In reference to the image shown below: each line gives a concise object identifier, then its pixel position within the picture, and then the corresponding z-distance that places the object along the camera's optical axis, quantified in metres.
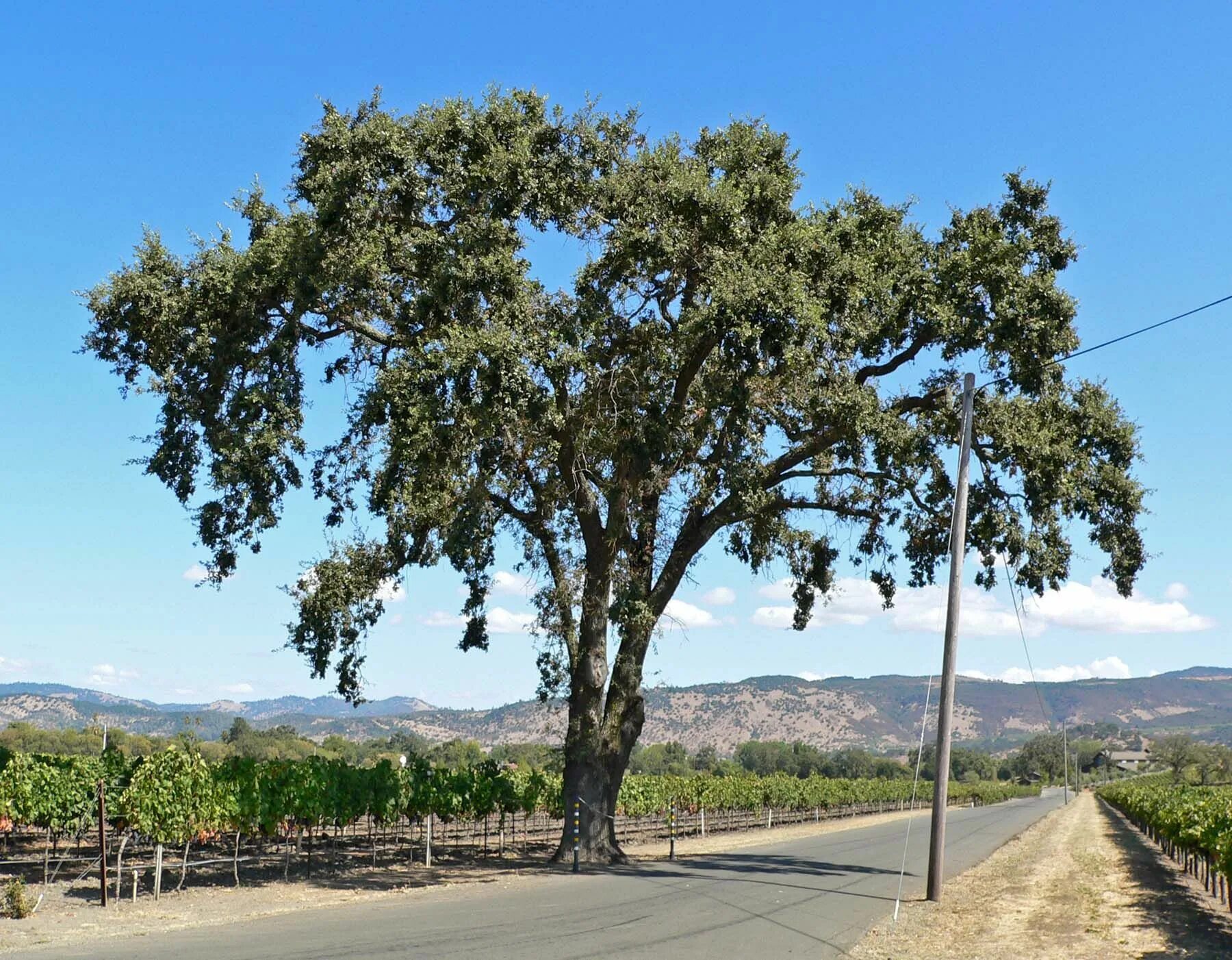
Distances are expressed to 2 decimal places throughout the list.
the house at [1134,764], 185.89
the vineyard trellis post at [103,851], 16.43
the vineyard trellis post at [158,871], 17.95
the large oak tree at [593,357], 19.86
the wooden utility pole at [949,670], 17.91
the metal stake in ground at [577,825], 24.17
